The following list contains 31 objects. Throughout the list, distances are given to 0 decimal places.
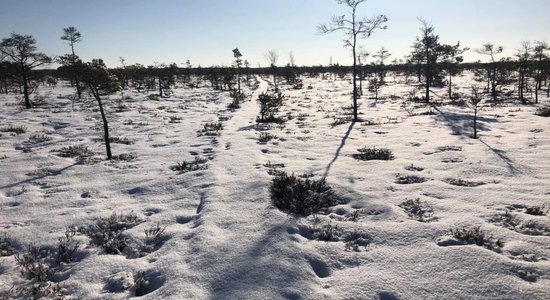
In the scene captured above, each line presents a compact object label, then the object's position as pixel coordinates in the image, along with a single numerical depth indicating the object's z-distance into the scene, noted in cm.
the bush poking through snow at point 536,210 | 570
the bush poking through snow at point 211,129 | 1527
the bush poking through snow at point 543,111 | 1737
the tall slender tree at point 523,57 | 2722
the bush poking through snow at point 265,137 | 1328
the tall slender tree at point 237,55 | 4441
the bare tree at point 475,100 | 1341
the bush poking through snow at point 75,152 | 1159
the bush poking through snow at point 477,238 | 476
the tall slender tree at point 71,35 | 3378
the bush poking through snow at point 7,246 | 522
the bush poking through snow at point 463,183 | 744
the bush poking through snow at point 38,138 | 1400
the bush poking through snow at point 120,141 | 1388
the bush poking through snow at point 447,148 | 1090
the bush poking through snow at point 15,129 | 1546
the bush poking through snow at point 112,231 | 536
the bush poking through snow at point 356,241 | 495
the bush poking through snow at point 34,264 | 456
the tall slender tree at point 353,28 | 1778
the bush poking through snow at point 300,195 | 640
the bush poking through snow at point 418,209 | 583
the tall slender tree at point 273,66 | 6064
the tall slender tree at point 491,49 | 2894
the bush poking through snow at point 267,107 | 1898
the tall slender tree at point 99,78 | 1064
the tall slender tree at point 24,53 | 2522
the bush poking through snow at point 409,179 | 788
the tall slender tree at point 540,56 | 2863
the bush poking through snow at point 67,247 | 504
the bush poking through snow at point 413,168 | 881
